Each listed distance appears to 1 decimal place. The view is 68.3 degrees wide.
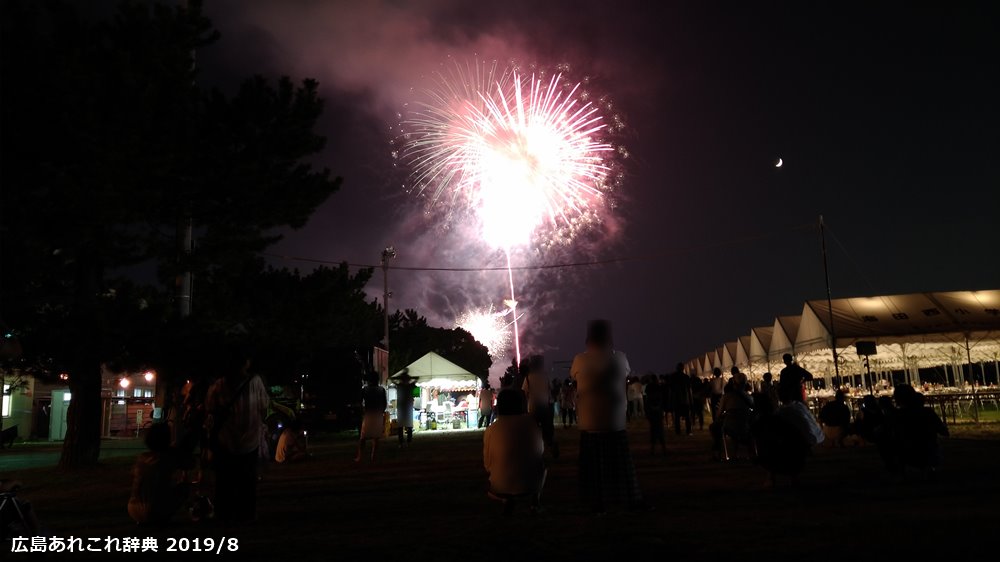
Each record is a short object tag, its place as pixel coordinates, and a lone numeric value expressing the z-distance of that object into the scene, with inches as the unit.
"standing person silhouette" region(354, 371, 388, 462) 570.9
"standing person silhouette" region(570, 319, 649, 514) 269.9
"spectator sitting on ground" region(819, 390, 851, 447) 632.4
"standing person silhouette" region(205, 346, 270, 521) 274.4
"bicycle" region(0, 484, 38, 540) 237.1
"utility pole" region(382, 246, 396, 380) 1518.2
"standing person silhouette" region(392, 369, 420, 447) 770.8
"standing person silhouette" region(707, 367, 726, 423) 732.3
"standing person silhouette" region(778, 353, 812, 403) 450.0
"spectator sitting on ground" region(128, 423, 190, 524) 273.0
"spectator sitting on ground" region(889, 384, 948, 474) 358.3
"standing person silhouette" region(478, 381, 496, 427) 999.6
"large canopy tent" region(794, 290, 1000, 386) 985.5
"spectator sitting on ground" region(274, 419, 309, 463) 636.7
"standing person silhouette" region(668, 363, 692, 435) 732.9
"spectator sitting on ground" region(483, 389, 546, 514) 282.0
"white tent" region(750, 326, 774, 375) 1419.8
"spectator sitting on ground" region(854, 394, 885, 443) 536.1
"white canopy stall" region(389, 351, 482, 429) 1232.2
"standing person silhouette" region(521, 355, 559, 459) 445.1
